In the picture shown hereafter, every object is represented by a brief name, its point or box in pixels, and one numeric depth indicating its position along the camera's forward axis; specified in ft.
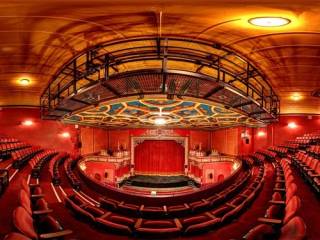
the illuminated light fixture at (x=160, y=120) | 35.12
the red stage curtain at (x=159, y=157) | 57.47
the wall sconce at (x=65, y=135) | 35.33
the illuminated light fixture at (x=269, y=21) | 9.45
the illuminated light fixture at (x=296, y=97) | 26.34
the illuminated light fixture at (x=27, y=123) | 32.01
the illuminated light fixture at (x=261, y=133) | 38.04
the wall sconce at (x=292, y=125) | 35.68
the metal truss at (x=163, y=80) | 11.68
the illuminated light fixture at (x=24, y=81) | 21.12
